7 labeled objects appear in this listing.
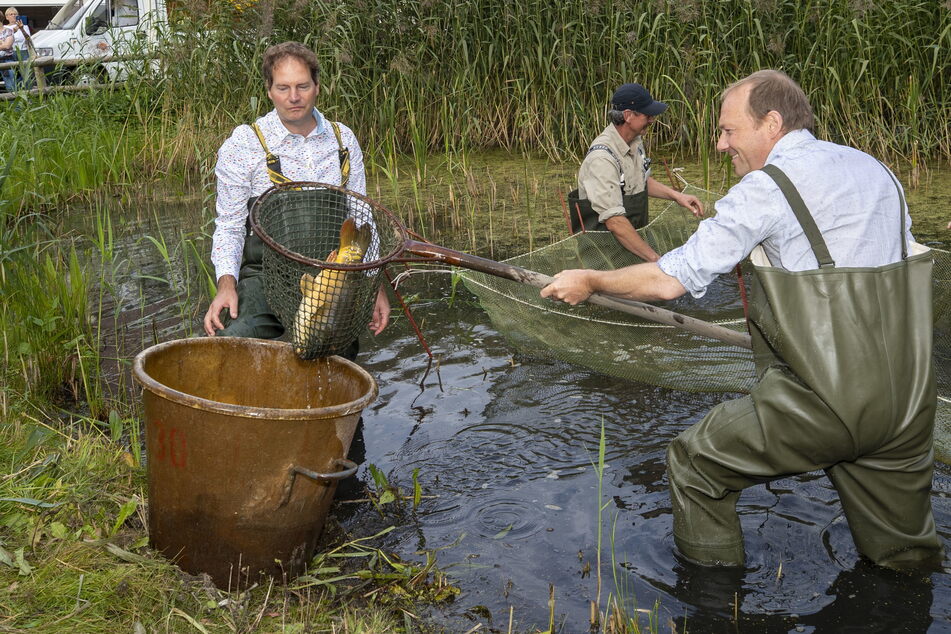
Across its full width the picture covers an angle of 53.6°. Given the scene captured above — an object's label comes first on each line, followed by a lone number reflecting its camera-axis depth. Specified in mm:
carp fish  2943
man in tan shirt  5277
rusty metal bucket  2719
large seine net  4449
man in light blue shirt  2666
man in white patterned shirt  3607
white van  14953
